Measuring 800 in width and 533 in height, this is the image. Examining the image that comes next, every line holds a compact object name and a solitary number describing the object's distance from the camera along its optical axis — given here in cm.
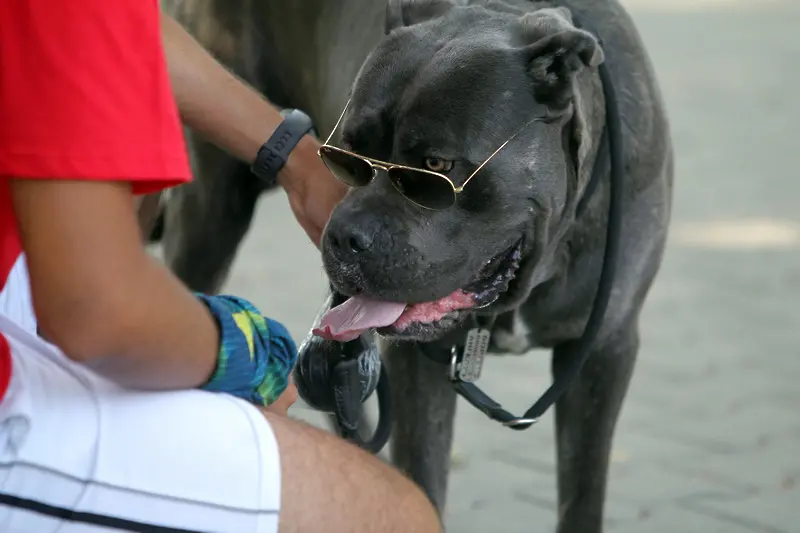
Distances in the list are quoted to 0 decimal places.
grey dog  408
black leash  440
